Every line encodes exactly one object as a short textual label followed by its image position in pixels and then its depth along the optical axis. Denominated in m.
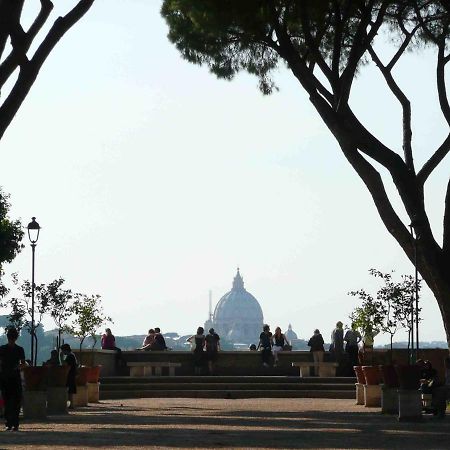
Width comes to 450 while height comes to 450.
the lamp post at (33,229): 32.93
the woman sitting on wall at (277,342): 39.09
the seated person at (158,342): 40.19
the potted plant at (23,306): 43.84
